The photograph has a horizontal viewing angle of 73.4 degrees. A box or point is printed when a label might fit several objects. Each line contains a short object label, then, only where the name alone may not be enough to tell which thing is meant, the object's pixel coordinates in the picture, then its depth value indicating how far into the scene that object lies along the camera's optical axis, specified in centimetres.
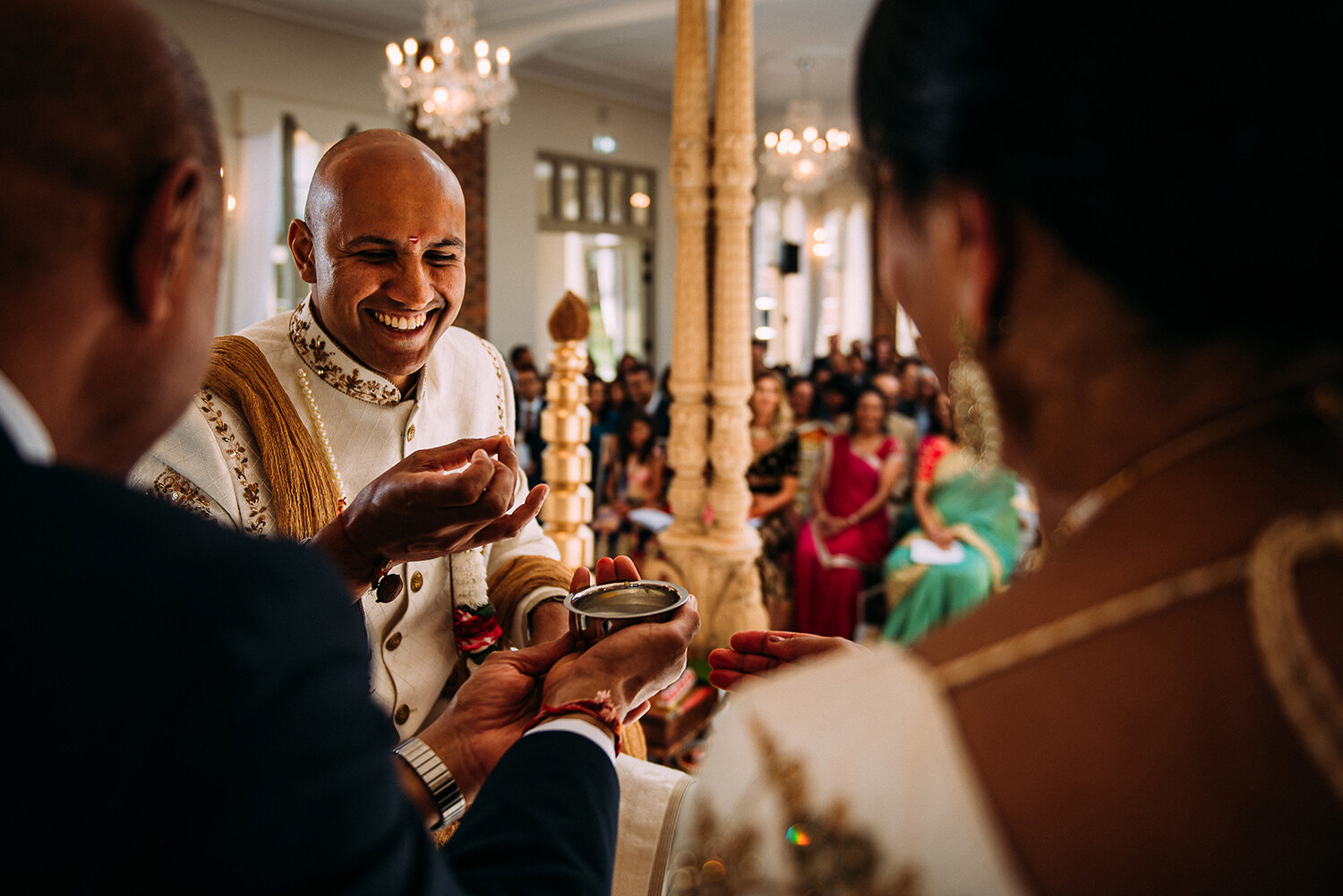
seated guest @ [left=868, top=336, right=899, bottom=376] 927
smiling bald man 126
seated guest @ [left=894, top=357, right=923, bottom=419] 743
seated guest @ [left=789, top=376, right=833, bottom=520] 542
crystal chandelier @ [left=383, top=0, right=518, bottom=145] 682
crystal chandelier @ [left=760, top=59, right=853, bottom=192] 1002
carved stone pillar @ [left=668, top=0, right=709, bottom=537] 406
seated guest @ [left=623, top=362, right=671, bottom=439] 689
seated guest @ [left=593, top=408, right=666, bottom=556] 558
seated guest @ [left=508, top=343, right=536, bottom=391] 747
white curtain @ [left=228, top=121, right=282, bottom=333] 780
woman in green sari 450
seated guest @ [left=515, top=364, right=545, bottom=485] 588
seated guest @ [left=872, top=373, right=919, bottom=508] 517
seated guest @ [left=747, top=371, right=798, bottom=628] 521
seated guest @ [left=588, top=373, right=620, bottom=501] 620
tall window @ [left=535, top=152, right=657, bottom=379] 1064
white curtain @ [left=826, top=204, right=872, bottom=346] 1373
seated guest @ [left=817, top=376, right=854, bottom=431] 554
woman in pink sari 502
